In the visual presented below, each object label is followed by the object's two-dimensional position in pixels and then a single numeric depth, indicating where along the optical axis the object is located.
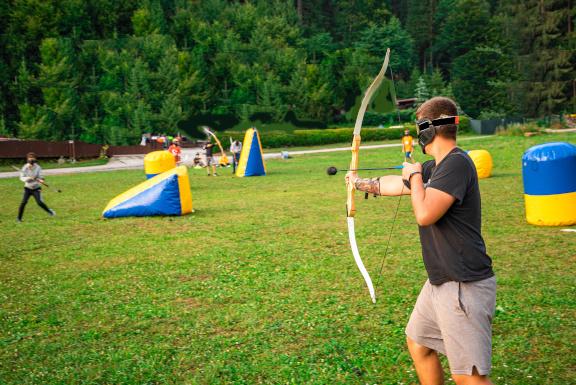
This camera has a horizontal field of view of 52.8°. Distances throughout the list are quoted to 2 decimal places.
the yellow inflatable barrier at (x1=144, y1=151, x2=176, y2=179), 20.08
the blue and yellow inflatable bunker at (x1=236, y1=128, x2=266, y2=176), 26.56
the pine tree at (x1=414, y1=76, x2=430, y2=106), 64.89
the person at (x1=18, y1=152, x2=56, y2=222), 15.66
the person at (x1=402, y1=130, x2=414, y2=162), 29.23
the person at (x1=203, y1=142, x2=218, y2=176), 28.97
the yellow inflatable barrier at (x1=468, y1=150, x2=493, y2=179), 21.23
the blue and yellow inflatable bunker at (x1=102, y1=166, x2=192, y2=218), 14.38
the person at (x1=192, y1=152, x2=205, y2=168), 35.12
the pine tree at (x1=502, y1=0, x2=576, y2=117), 57.81
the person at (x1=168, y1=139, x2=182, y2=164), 27.99
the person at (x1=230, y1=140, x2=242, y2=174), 29.14
